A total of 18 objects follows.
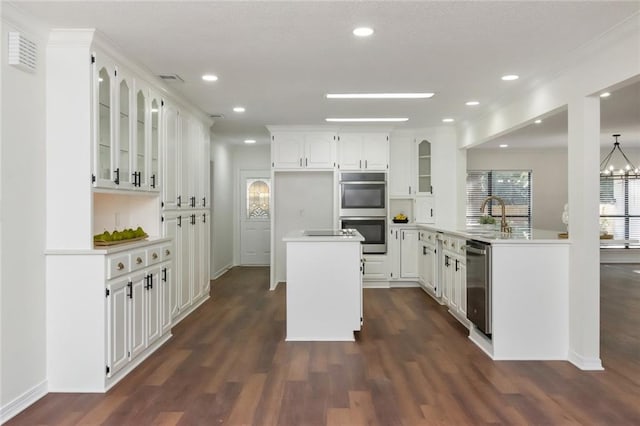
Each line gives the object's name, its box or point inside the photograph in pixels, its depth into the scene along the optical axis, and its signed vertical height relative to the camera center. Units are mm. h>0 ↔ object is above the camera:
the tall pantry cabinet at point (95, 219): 2998 -52
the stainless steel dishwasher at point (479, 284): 3779 -660
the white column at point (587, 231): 3447 -162
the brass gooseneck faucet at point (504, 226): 4734 -164
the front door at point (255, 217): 8945 -109
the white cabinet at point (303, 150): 6535 +909
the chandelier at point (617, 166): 8875 +921
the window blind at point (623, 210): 9547 +14
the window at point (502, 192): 9234 +397
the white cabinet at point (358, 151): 6652 +905
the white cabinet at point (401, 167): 6984 +697
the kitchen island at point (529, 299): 3701 -735
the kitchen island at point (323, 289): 4227 -740
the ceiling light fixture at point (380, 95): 4656 +1229
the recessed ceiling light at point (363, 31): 2932 +1200
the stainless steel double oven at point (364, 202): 6602 +139
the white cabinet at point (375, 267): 6711 -843
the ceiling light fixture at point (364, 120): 5984 +1245
